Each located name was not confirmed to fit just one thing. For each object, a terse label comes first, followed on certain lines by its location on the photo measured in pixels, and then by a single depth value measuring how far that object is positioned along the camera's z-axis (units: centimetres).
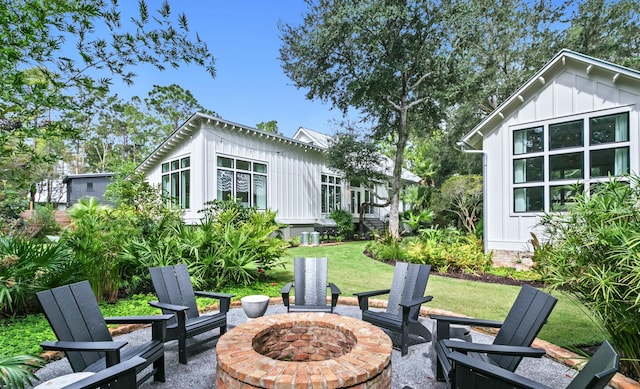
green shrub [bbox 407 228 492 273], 847
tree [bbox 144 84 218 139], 3300
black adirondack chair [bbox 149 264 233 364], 345
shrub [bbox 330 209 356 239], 1733
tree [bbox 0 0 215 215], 377
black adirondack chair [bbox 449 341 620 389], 154
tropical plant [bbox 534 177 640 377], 282
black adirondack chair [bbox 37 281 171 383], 250
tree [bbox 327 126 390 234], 1620
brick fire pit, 219
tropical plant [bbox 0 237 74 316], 433
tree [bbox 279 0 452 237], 1299
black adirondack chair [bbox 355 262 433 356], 367
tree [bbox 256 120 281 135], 3939
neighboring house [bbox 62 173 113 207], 2381
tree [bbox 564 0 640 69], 1712
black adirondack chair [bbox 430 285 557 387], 248
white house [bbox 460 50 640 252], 788
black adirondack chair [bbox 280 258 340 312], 462
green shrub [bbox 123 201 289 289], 612
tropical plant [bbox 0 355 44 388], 230
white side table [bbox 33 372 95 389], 216
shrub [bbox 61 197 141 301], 521
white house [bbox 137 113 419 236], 1243
